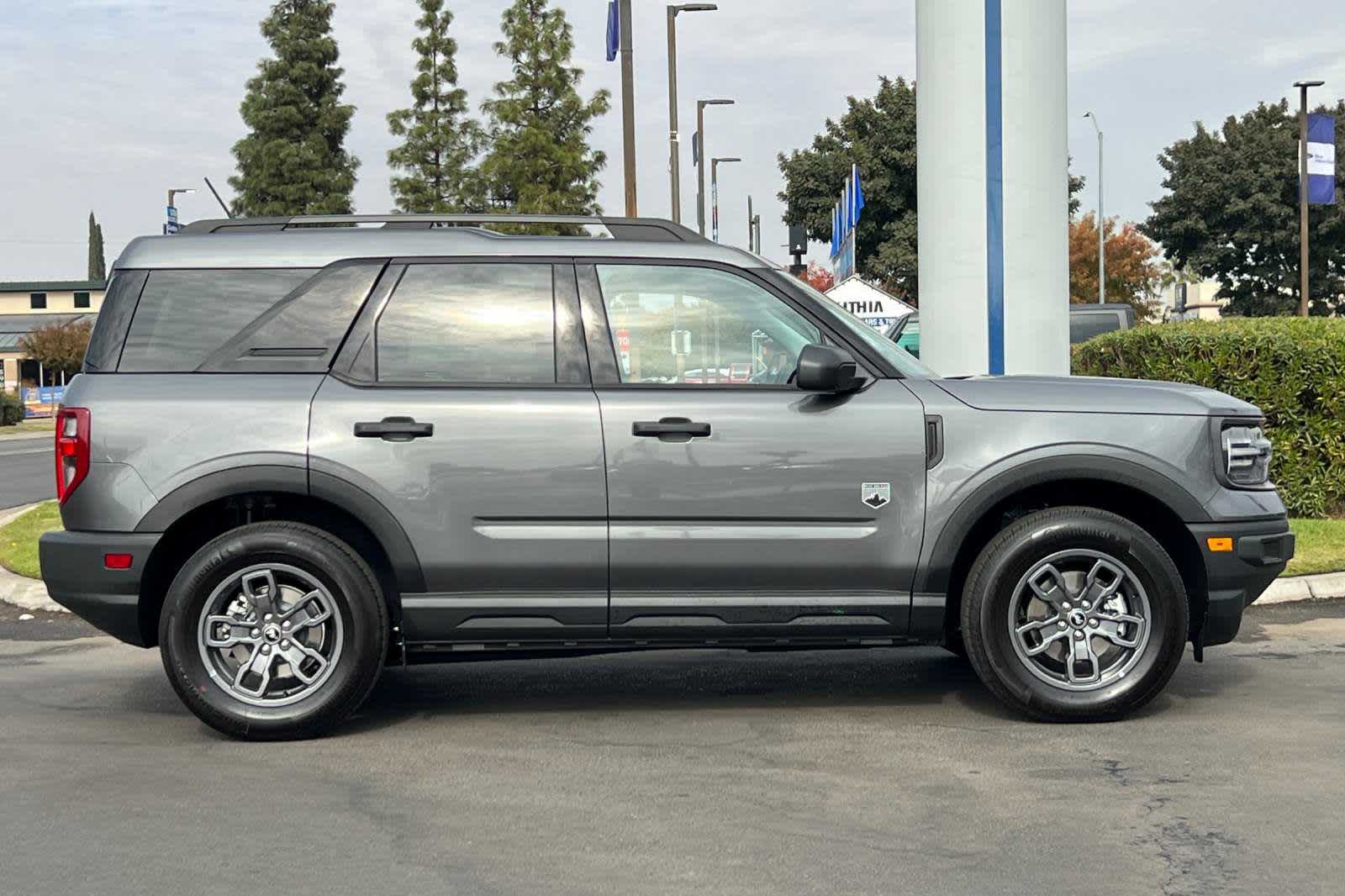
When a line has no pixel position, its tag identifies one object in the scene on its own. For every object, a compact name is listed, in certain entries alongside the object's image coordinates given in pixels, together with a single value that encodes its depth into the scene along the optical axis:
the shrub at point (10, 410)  50.59
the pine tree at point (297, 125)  61.56
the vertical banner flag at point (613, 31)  22.69
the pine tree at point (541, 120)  50.06
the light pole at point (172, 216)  40.50
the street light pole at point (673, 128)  30.58
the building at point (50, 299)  98.31
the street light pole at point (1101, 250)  64.75
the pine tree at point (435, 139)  55.78
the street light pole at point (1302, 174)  36.41
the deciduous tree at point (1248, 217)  62.09
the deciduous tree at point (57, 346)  68.00
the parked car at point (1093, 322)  23.91
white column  11.02
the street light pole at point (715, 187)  57.47
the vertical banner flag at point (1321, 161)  33.44
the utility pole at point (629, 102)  21.50
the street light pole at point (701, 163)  43.42
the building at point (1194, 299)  114.19
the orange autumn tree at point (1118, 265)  78.69
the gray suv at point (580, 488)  6.16
